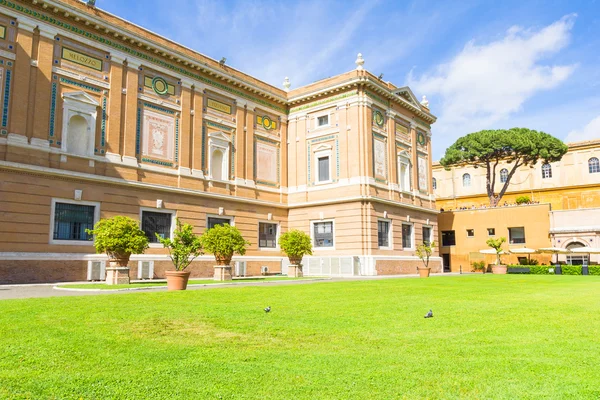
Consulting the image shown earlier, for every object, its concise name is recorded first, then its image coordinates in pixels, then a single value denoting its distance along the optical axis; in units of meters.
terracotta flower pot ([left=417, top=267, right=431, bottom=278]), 28.88
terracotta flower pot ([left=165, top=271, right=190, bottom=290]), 15.56
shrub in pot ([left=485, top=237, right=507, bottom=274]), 36.16
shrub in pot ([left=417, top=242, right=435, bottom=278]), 28.89
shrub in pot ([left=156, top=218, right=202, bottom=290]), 16.89
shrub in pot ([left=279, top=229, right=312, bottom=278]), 26.23
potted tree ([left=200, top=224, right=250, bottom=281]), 22.19
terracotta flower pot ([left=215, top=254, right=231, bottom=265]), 22.62
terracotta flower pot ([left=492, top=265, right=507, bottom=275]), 36.06
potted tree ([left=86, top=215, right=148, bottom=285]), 18.48
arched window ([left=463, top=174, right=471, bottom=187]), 65.62
